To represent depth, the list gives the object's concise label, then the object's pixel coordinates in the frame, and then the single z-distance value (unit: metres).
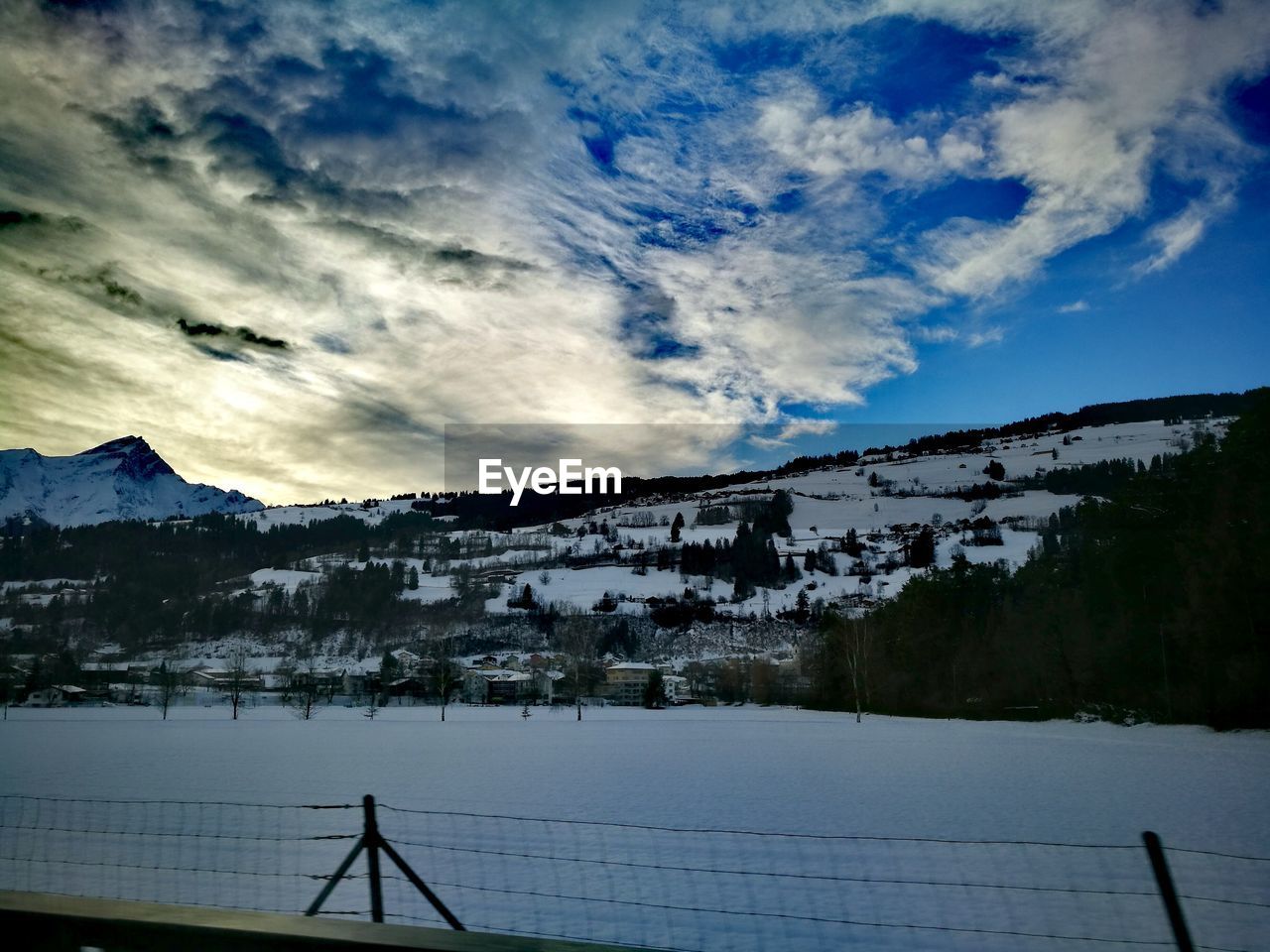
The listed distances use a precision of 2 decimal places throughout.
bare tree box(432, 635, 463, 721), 99.95
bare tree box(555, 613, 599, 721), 127.69
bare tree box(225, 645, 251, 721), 84.56
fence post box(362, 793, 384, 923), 5.13
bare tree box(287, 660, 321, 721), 82.88
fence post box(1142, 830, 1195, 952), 3.49
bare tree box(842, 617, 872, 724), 71.06
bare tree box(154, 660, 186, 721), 83.06
